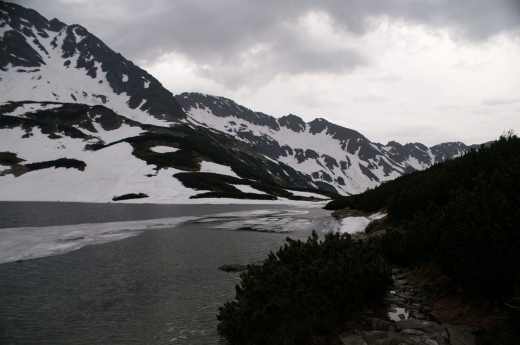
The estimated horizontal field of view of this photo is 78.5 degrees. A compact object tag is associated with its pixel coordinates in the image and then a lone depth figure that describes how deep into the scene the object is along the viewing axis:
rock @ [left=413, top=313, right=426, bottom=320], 7.28
